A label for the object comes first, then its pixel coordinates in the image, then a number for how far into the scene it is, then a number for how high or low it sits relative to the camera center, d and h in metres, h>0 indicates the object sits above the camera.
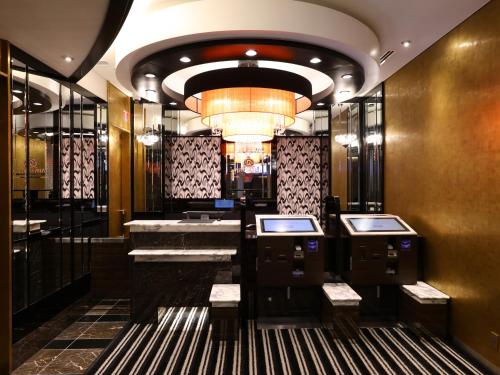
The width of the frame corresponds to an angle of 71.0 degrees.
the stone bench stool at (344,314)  3.96 -1.48
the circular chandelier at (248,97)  3.97 +1.05
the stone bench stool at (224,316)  3.85 -1.45
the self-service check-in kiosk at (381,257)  4.39 -0.91
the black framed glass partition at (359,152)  5.95 +0.62
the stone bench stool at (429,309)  3.96 -1.44
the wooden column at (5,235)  3.43 -0.48
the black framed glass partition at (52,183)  4.05 +0.05
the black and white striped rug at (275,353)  3.36 -1.77
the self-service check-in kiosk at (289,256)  4.21 -0.85
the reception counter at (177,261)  4.39 -0.95
